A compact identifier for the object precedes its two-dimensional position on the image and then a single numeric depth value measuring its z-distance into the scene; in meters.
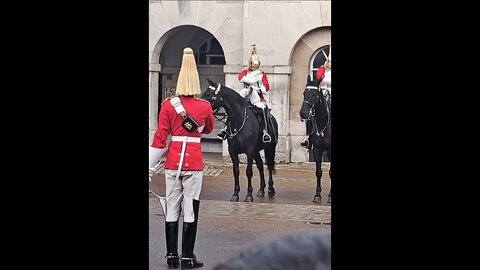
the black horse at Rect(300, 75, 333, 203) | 13.66
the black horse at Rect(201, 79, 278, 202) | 13.48
